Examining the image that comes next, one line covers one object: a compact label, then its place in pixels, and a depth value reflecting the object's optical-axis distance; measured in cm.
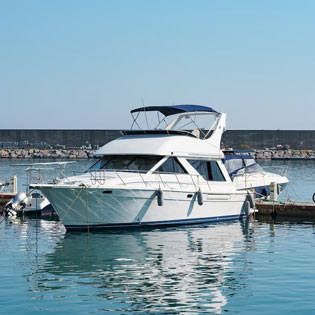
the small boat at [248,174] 2930
